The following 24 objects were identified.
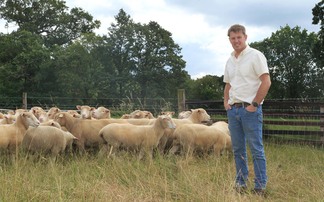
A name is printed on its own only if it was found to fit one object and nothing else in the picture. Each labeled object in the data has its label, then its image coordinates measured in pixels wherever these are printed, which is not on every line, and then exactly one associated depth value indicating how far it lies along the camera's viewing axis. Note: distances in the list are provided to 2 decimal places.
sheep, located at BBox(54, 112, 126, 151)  8.71
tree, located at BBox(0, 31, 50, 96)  36.22
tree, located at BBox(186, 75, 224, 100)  55.93
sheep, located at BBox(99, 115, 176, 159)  7.73
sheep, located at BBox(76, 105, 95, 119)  9.86
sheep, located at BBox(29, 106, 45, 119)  10.12
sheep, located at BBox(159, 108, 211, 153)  8.66
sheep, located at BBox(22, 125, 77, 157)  7.45
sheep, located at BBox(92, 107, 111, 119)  10.77
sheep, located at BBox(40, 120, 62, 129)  8.41
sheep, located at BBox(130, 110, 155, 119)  11.10
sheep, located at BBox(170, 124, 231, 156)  8.15
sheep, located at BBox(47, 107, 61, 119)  10.48
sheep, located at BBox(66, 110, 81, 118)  10.07
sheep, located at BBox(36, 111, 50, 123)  9.57
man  4.81
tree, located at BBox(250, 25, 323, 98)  42.10
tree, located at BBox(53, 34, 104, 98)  36.31
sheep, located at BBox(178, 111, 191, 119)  11.17
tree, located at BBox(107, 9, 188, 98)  40.00
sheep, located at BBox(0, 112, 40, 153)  7.07
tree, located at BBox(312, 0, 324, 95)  20.69
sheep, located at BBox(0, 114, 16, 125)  8.86
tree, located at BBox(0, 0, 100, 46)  43.59
